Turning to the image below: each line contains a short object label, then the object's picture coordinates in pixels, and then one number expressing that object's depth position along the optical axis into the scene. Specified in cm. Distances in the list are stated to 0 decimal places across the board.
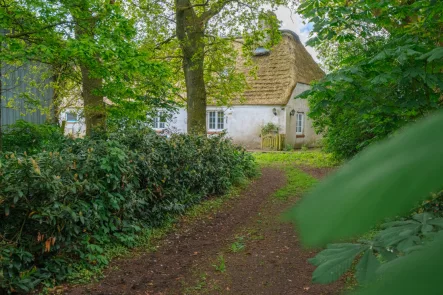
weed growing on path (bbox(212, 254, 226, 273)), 499
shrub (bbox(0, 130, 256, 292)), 428
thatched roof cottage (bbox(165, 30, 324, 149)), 2205
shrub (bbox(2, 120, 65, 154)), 709
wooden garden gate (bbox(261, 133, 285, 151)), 2141
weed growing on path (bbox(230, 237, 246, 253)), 577
